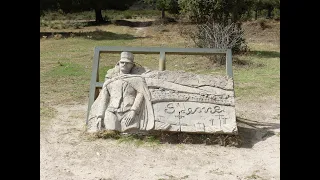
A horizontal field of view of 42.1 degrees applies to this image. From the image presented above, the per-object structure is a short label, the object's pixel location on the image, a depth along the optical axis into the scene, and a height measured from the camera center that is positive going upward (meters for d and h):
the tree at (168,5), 27.22 +5.54
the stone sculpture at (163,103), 5.98 -0.21
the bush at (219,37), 12.95 +1.69
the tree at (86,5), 25.42 +5.29
